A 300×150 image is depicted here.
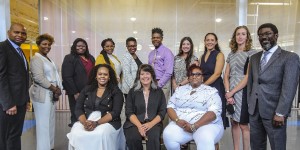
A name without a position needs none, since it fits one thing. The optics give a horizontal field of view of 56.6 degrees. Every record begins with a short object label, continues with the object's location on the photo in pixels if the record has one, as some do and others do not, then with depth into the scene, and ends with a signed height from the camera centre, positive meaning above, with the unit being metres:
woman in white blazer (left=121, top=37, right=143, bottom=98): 4.36 -0.09
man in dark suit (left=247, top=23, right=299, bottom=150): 2.58 -0.25
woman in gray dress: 3.45 -0.20
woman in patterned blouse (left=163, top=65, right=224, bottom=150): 3.17 -0.65
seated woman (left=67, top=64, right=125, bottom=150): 3.14 -0.65
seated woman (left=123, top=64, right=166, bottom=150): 3.30 -0.63
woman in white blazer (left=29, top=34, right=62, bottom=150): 3.83 -0.43
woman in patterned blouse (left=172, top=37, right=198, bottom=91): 4.13 +0.01
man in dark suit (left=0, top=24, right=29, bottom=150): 3.11 -0.31
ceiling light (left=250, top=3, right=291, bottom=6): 8.41 +1.75
